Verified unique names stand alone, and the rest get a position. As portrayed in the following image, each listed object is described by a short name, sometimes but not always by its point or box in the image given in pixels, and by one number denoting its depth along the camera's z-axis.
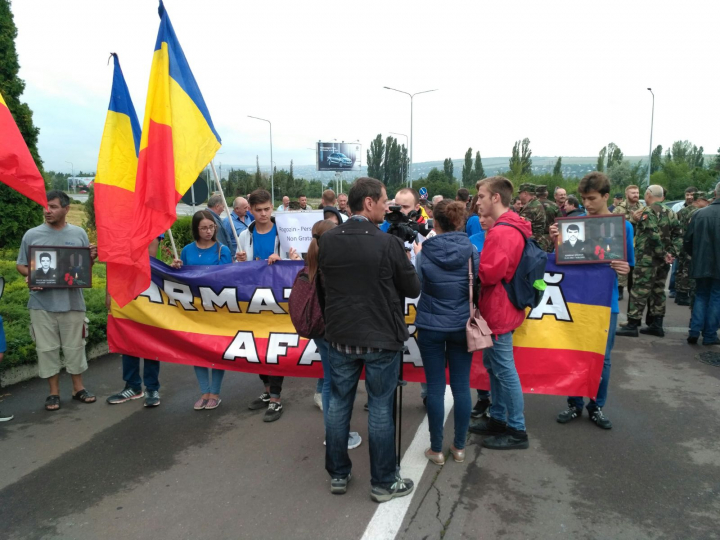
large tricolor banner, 4.45
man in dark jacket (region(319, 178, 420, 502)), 3.16
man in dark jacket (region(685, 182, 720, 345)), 6.86
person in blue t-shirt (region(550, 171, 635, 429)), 4.35
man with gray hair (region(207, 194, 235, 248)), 7.37
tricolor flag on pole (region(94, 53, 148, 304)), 4.62
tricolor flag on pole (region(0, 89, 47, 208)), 4.54
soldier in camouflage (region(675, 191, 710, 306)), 9.75
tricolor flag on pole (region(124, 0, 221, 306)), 4.46
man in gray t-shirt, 5.03
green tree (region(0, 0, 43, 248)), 11.93
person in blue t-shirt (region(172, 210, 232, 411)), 5.12
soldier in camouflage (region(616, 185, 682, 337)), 7.61
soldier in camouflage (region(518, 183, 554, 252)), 9.38
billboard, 72.19
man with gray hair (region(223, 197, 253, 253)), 8.47
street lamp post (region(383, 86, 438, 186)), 41.32
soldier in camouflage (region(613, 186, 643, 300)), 9.38
